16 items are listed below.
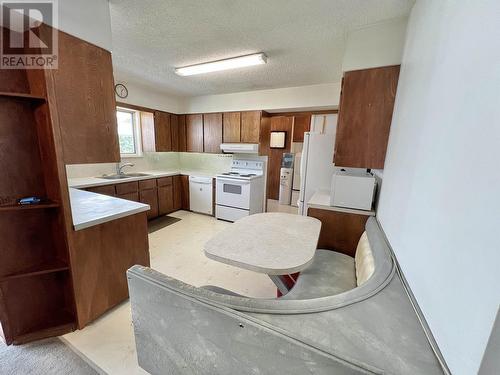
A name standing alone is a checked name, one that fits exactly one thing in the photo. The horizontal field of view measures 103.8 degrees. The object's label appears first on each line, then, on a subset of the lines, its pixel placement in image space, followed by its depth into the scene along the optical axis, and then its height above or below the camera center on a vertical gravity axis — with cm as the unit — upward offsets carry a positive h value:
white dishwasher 401 -89
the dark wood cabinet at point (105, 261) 146 -92
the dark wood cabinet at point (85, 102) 130 +32
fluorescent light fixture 223 +108
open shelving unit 124 -54
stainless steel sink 331 -48
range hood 380 +10
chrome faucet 354 -35
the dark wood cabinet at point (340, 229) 192 -72
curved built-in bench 59 -59
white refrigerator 272 -12
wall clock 326 +97
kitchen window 374 +33
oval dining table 111 -60
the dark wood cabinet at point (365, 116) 168 +37
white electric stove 363 -75
